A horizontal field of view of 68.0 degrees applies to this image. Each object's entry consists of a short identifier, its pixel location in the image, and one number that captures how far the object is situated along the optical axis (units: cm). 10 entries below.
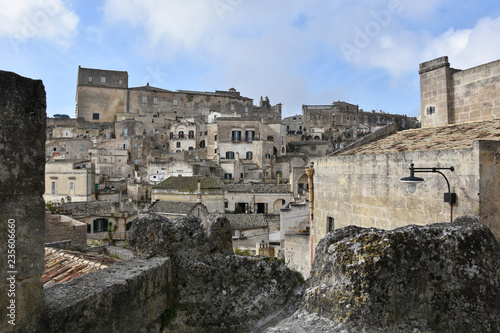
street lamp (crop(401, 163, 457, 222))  641
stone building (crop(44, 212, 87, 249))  1459
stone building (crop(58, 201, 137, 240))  2617
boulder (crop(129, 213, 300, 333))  388
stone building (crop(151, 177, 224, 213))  3206
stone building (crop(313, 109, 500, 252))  649
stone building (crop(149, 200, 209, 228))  2586
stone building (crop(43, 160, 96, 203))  3931
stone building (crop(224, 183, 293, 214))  3838
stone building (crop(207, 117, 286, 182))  4956
